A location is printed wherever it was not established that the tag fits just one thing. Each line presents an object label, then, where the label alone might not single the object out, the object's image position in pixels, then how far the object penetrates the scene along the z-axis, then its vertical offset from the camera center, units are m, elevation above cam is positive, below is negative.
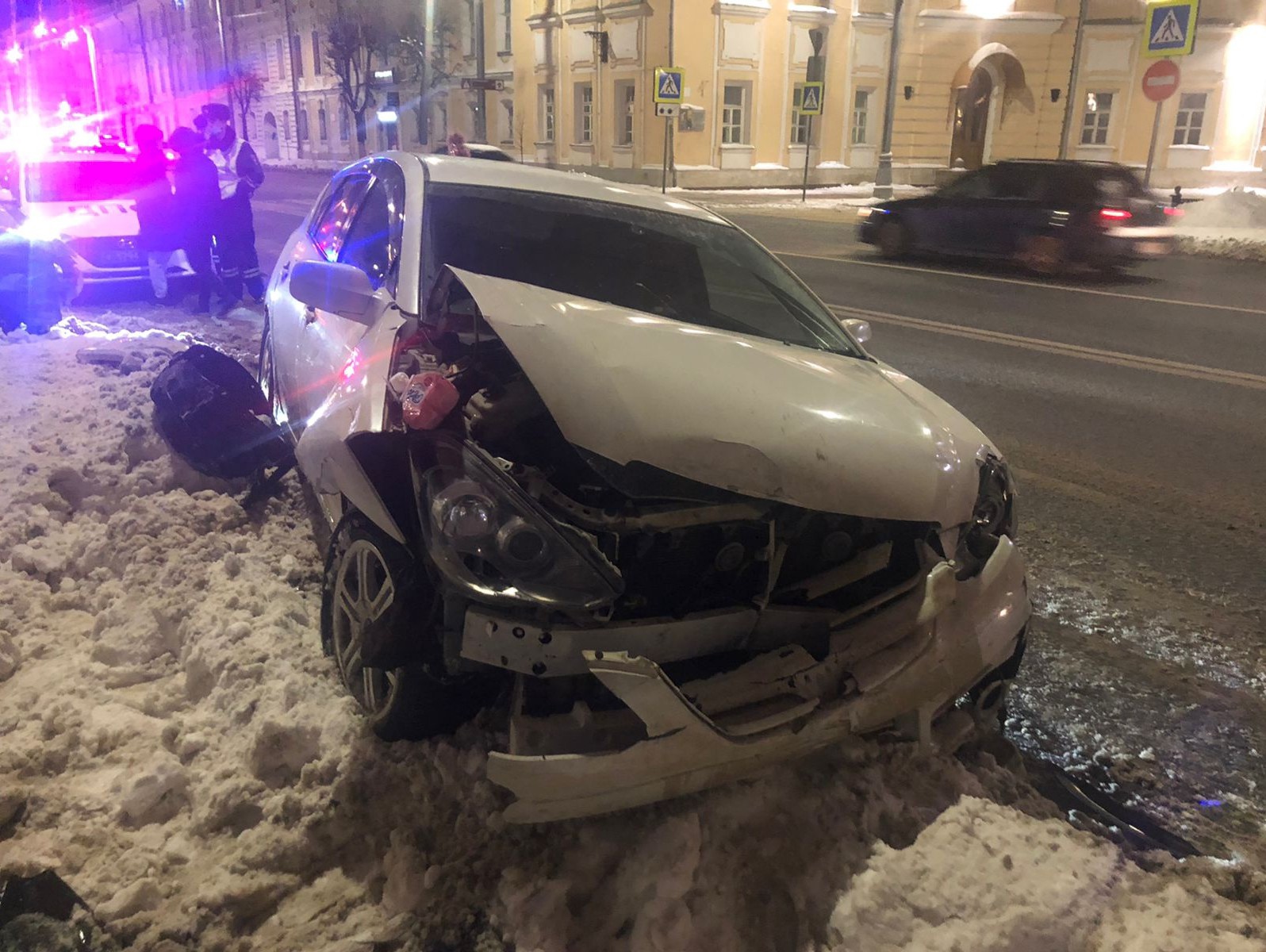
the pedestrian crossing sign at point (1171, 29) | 15.23 +2.19
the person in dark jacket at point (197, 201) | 8.88 -0.40
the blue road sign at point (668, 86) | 21.95 +1.69
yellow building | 30.28 +2.56
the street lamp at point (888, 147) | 26.83 +0.53
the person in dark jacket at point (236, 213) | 9.19 -0.52
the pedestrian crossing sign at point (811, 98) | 22.78 +1.53
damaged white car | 2.22 -0.96
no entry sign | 15.52 +1.41
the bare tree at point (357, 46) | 43.06 +4.90
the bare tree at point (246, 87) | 57.15 +4.01
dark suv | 13.23 -0.71
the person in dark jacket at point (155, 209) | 8.89 -0.48
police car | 8.48 -0.44
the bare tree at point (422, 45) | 41.53 +4.84
